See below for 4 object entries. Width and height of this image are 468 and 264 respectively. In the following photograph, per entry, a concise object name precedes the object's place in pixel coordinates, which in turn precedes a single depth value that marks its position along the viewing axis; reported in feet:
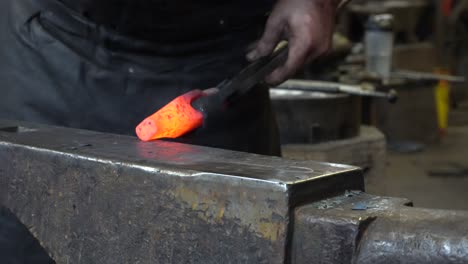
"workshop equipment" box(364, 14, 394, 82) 21.53
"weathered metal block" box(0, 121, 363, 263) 4.84
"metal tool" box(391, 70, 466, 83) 20.36
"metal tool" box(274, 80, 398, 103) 13.53
